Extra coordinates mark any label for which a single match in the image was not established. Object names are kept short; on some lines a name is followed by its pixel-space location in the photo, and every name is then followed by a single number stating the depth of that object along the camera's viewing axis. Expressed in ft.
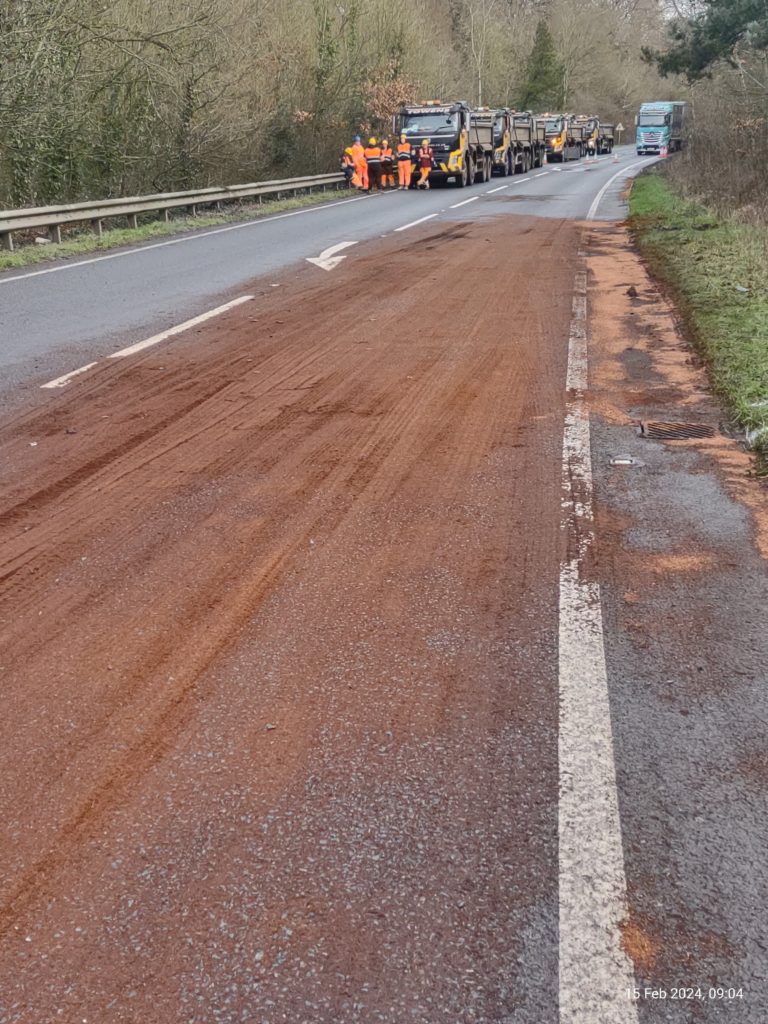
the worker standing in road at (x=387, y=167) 102.97
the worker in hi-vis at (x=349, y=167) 99.06
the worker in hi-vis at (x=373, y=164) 100.83
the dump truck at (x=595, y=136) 216.74
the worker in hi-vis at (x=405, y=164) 98.68
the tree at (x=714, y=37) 81.25
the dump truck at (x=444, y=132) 98.68
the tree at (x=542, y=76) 273.13
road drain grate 18.51
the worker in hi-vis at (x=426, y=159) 98.37
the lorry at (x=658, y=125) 190.35
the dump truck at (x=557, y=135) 187.43
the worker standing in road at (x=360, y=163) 98.58
